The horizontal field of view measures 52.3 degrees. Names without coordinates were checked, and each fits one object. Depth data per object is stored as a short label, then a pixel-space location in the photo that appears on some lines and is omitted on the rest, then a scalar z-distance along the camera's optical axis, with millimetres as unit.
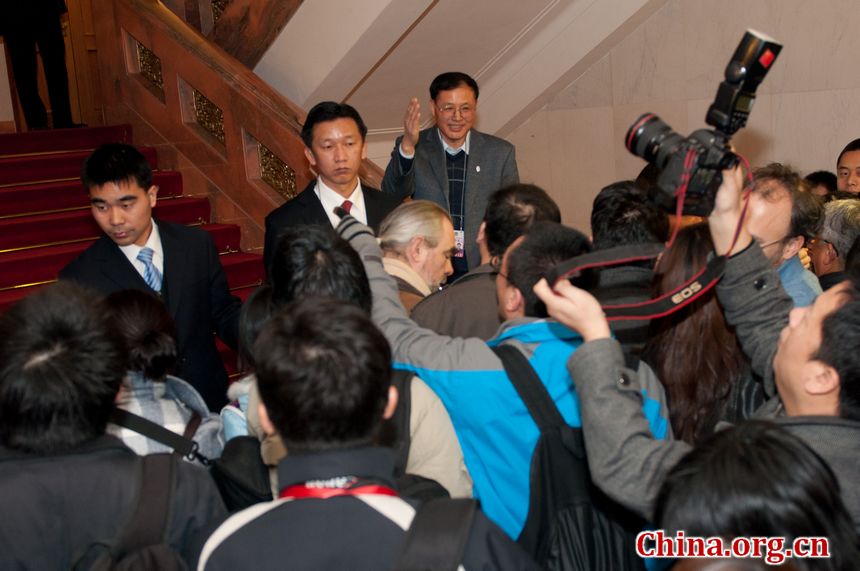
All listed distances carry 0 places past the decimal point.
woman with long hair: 1939
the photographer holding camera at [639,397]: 1416
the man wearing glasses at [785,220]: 2439
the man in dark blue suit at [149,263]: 3080
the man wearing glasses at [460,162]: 4418
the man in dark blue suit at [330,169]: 3506
